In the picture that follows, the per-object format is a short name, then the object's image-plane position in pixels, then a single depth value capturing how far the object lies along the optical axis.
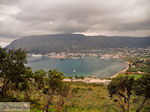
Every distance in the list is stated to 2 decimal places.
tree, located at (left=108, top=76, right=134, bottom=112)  18.97
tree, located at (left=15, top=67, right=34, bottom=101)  21.51
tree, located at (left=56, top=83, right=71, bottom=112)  21.28
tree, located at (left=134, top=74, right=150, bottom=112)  17.28
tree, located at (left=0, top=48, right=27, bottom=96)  21.80
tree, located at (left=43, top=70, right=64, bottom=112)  17.91
